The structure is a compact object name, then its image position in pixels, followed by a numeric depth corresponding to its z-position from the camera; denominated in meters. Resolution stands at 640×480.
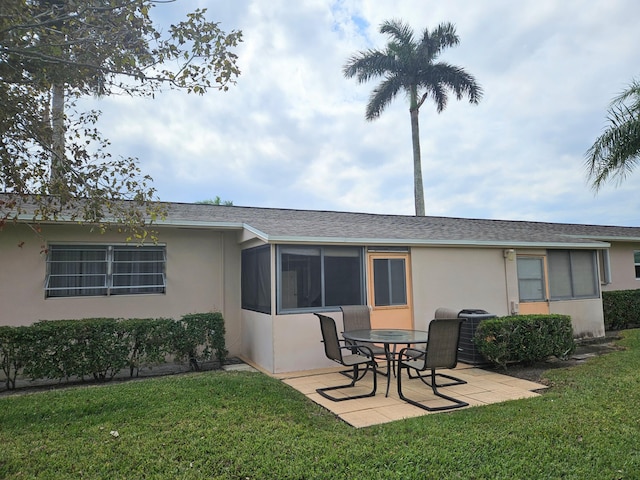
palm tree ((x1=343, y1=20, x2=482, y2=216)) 21.08
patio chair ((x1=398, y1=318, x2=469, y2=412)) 5.39
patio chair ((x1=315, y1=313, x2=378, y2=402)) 5.82
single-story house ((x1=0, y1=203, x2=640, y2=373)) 7.44
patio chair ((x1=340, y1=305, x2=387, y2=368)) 7.40
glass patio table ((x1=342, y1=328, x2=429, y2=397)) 5.90
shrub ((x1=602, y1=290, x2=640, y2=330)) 12.48
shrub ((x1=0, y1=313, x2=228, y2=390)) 6.18
